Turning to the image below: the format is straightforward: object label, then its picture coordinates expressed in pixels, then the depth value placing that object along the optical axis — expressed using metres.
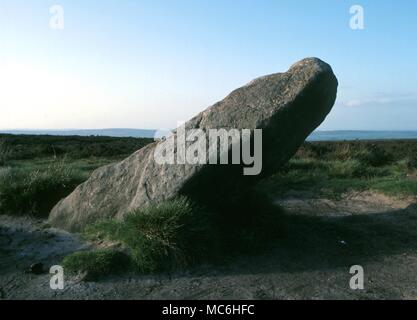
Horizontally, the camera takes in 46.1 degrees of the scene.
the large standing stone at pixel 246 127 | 6.16
